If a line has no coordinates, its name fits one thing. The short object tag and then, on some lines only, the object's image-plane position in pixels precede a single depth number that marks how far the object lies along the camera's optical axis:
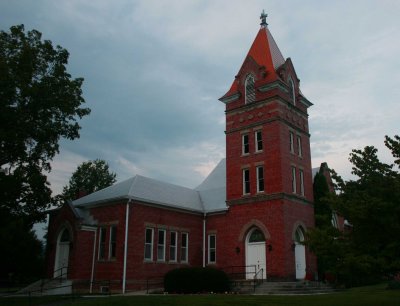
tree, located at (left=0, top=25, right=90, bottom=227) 22.73
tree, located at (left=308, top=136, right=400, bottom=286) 10.95
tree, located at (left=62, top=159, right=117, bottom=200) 59.81
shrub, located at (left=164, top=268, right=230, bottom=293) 24.55
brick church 27.19
